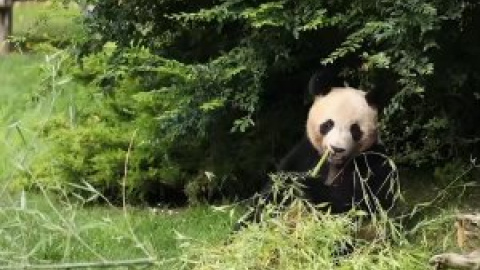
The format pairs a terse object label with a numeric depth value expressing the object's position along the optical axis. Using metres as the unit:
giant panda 8.40
